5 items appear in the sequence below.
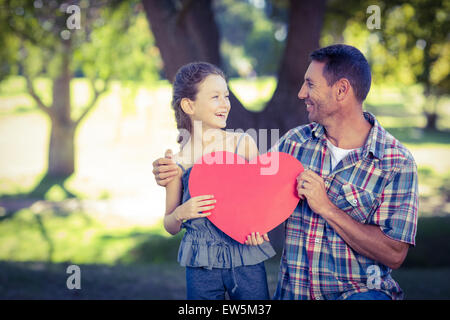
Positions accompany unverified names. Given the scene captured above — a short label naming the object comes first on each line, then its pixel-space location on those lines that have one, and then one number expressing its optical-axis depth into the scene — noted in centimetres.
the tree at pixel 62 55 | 786
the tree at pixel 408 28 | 682
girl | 216
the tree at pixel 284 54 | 495
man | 213
